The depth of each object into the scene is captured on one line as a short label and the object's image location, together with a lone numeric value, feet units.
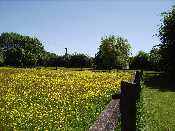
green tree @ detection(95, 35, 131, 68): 126.56
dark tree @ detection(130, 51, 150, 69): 156.92
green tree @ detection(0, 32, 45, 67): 185.19
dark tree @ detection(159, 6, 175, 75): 78.29
